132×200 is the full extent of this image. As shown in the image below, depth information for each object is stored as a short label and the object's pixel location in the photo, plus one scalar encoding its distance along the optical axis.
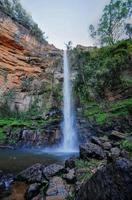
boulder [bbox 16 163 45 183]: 3.55
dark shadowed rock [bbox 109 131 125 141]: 5.85
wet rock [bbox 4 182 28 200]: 3.08
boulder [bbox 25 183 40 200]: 3.03
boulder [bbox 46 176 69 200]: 2.81
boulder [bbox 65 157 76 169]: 3.88
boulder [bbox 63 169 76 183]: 3.21
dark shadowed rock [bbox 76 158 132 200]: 1.77
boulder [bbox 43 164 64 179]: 3.57
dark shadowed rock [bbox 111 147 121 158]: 4.12
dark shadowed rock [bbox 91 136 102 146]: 5.25
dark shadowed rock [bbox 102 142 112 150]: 4.82
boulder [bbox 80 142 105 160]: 4.28
